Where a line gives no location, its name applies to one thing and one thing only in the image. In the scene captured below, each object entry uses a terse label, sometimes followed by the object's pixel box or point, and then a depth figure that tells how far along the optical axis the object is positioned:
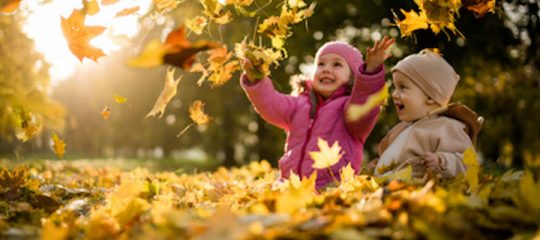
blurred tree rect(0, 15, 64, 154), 9.57
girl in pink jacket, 3.72
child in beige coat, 2.89
